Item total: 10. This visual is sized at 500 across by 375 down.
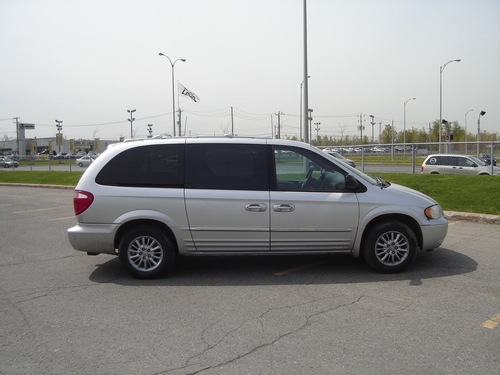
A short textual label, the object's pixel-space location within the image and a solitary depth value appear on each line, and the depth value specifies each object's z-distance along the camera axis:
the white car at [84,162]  45.94
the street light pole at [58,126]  76.88
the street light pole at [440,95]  41.58
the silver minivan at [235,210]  5.90
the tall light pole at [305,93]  18.92
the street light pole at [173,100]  38.06
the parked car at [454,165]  18.95
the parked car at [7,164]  50.12
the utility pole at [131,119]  62.69
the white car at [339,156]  21.98
